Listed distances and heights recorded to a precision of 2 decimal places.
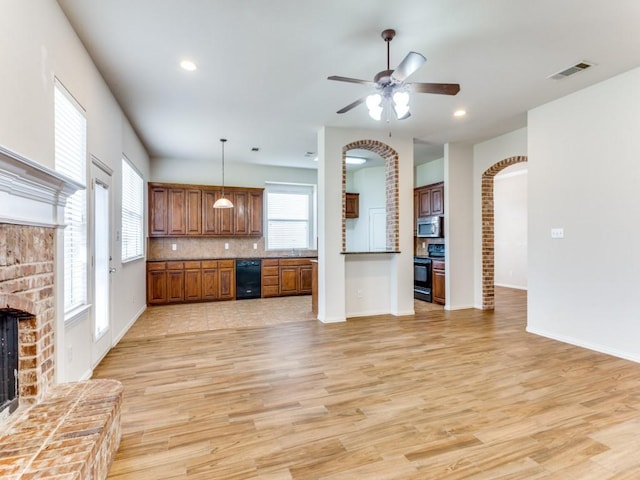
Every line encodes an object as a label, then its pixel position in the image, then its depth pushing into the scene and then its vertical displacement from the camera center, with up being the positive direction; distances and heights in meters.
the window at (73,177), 2.58 +0.57
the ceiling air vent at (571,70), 3.25 +1.70
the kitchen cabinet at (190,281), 6.38 -0.76
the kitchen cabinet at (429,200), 6.41 +0.83
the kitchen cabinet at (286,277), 7.10 -0.76
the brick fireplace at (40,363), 1.49 -0.72
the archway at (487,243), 5.91 -0.04
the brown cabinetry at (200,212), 6.65 +0.63
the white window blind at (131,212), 4.82 +0.50
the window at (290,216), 7.91 +0.63
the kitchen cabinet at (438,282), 6.14 -0.76
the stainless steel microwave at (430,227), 6.29 +0.27
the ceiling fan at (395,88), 2.52 +1.24
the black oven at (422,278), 6.54 -0.75
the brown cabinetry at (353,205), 8.20 +0.90
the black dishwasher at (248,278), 6.94 -0.75
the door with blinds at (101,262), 3.24 -0.20
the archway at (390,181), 5.27 +0.99
